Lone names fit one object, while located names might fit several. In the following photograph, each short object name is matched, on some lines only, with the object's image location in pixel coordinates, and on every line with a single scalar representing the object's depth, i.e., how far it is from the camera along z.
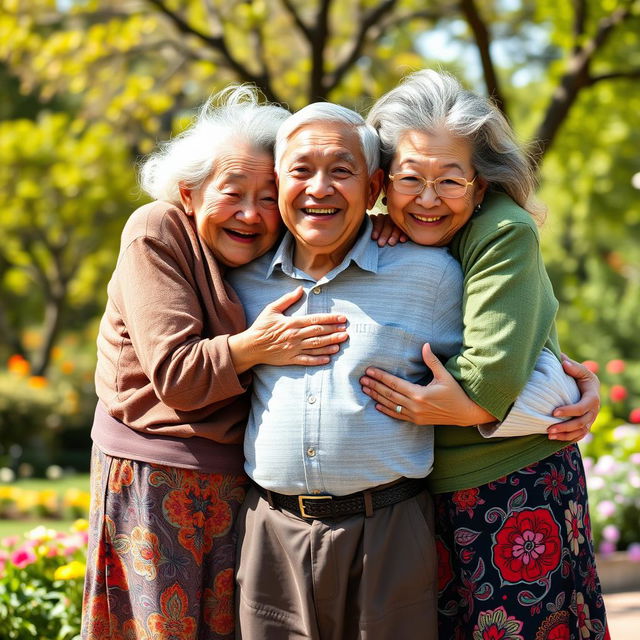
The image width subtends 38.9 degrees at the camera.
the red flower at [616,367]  8.18
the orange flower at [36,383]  12.04
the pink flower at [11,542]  4.33
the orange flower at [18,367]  12.12
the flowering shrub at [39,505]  7.48
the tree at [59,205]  12.58
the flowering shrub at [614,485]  5.47
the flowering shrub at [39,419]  11.26
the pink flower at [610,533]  5.31
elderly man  2.51
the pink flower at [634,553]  5.30
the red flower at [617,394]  7.39
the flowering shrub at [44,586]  3.73
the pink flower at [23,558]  3.98
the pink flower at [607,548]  5.38
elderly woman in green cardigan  2.51
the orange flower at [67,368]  15.07
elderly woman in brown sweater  2.56
